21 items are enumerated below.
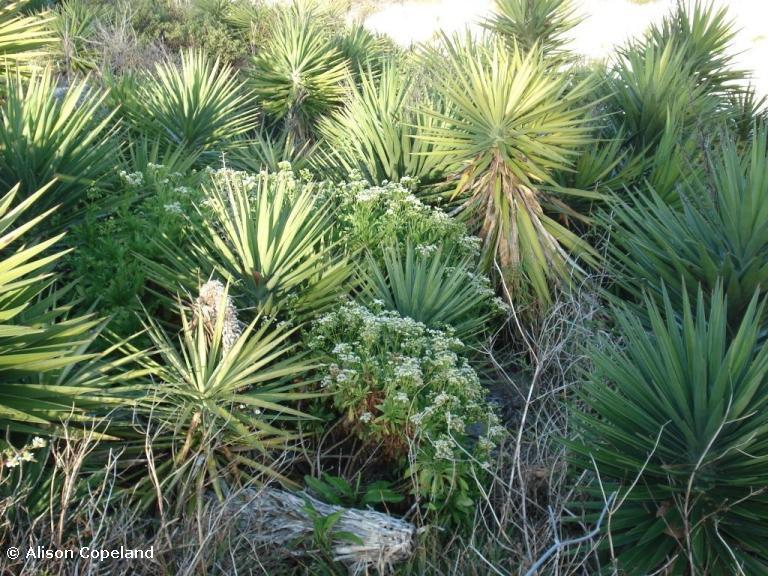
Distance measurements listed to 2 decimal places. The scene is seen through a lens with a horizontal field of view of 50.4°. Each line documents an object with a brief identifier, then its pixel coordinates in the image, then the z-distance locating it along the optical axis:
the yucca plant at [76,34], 10.87
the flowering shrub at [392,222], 5.14
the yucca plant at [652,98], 7.35
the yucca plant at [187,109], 7.03
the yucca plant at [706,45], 9.35
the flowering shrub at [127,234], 3.99
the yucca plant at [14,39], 5.64
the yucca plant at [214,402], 3.33
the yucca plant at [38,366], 2.94
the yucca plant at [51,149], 4.51
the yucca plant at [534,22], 9.45
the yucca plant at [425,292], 4.63
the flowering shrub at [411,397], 3.57
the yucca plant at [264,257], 4.22
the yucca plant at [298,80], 9.52
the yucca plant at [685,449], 3.00
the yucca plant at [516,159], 5.82
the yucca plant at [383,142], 6.43
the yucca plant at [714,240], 4.20
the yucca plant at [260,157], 6.73
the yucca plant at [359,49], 10.91
